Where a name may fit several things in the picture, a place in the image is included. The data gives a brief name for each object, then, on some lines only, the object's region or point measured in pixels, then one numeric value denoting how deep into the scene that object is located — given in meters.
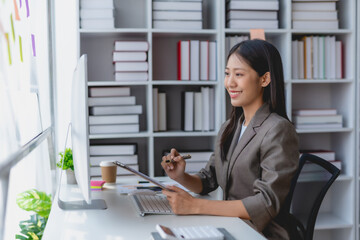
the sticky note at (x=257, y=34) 2.76
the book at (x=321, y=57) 3.08
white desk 1.30
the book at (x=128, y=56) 2.84
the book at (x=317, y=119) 3.07
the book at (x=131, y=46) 2.84
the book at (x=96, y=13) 2.79
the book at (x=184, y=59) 2.94
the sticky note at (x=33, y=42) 2.26
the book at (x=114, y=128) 2.86
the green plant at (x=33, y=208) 1.97
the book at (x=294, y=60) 3.04
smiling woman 1.56
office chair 1.75
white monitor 1.21
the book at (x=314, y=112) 3.07
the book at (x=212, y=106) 3.00
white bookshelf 2.92
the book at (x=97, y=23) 2.81
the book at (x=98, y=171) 2.82
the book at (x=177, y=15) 2.90
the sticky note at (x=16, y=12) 1.73
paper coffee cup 2.06
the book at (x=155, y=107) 2.93
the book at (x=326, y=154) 3.13
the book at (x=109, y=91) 2.88
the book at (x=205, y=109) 2.98
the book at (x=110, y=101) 2.88
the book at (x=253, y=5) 2.94
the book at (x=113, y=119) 2.86
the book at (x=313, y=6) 3.04
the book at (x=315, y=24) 3.03
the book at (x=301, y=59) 3.06
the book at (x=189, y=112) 2.98
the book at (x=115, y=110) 2.87
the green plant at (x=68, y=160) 2.07
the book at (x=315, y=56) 3.07
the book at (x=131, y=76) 2.86
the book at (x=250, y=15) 2.95
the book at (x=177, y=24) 2.90
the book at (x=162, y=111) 2.96
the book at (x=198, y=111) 2.99
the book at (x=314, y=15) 3.04
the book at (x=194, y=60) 2.95
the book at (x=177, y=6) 2.89
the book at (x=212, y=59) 2.97
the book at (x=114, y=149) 2.89
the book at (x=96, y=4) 2.81
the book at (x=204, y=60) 2.96
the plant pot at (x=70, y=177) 2.09
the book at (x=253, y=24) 2.95
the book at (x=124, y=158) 2.89
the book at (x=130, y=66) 2.85
